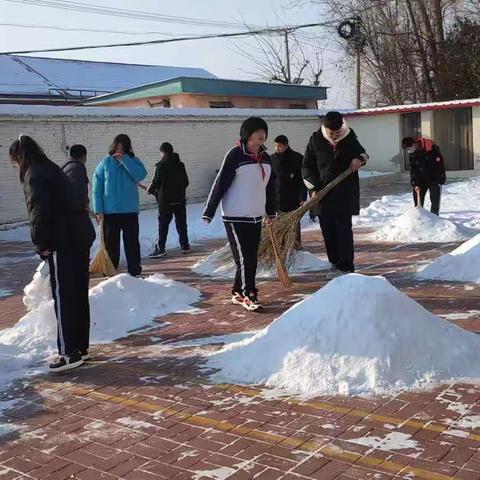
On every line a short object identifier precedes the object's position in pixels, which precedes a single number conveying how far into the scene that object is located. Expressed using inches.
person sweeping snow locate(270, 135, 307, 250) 361.4
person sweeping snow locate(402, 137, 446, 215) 439.8
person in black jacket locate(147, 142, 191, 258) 417.4
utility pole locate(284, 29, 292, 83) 1737.2
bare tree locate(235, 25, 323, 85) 1732.3
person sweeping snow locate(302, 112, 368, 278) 295.4
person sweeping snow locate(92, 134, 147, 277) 328.8
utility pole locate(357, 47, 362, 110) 1379.2
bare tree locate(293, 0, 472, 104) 1182.9
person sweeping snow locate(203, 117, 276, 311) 253.9
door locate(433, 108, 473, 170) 884.0
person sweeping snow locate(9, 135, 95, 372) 193.6
